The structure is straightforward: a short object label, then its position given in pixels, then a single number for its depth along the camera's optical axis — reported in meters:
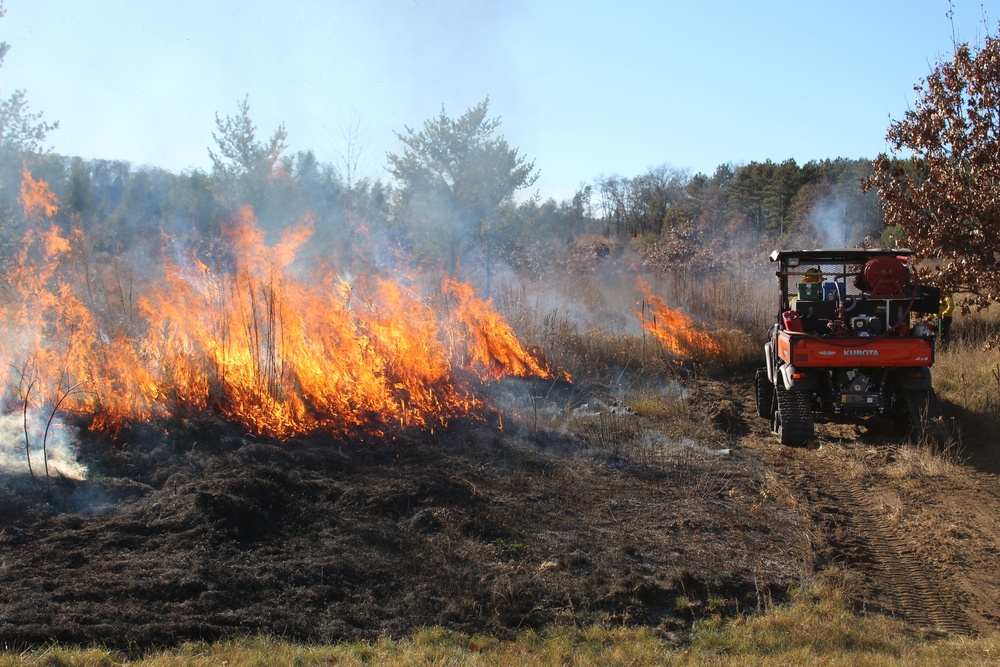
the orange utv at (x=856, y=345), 8.91
